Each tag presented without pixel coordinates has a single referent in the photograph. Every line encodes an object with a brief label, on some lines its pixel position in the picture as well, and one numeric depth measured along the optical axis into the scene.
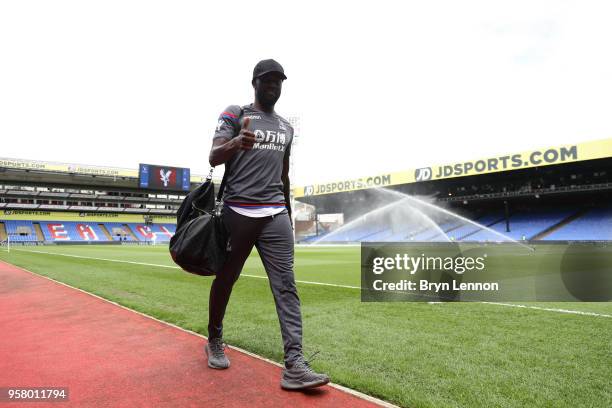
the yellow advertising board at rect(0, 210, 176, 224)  55.59
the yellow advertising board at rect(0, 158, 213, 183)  55.18
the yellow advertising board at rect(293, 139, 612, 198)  27.95
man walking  2.73
